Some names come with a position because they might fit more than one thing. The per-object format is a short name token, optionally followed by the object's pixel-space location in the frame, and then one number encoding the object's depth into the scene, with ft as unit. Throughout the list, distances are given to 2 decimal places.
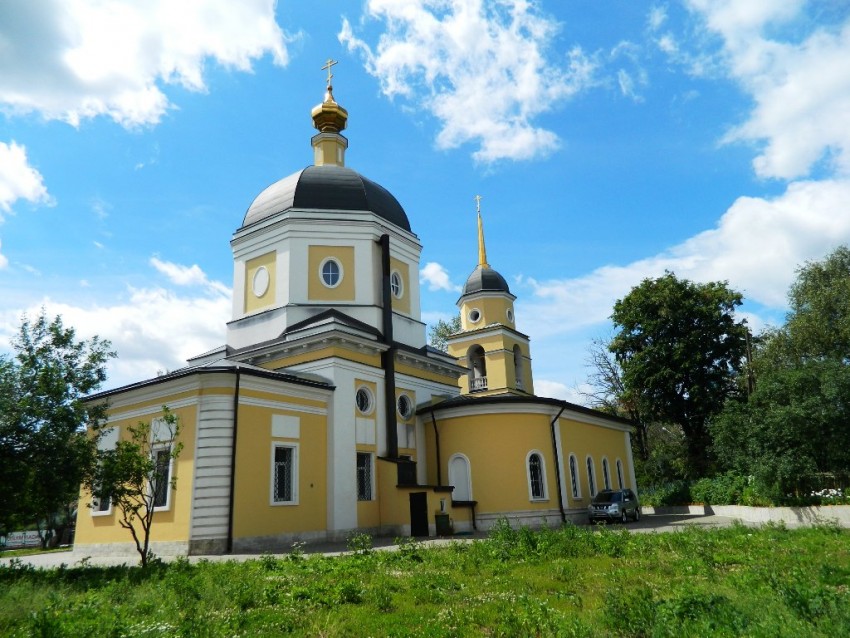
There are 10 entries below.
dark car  73.05
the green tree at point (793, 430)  61.52
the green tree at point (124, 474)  36.58
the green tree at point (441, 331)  152.26
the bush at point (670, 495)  95.13
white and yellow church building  55.21
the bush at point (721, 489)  79.10
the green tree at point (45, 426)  33.78
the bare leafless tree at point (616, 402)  123.54
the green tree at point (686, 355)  102.73
